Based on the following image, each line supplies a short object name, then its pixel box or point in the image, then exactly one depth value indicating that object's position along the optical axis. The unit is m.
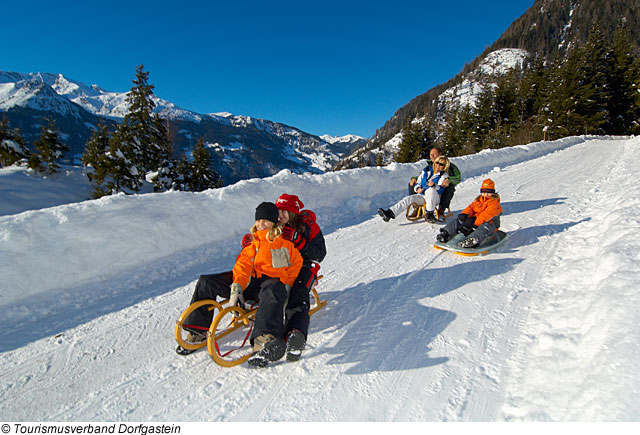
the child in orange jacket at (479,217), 4.59
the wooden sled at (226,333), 2.36
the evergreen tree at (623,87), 27.48
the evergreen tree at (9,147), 18.44
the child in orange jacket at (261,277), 2.55
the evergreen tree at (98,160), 16.44
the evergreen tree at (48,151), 18.30
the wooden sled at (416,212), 6.39
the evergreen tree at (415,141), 31.03
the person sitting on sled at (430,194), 6.20
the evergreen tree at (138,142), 17.08
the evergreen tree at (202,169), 24.80
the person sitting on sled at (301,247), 2.63
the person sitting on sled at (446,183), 6.25
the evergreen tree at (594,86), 27.12
